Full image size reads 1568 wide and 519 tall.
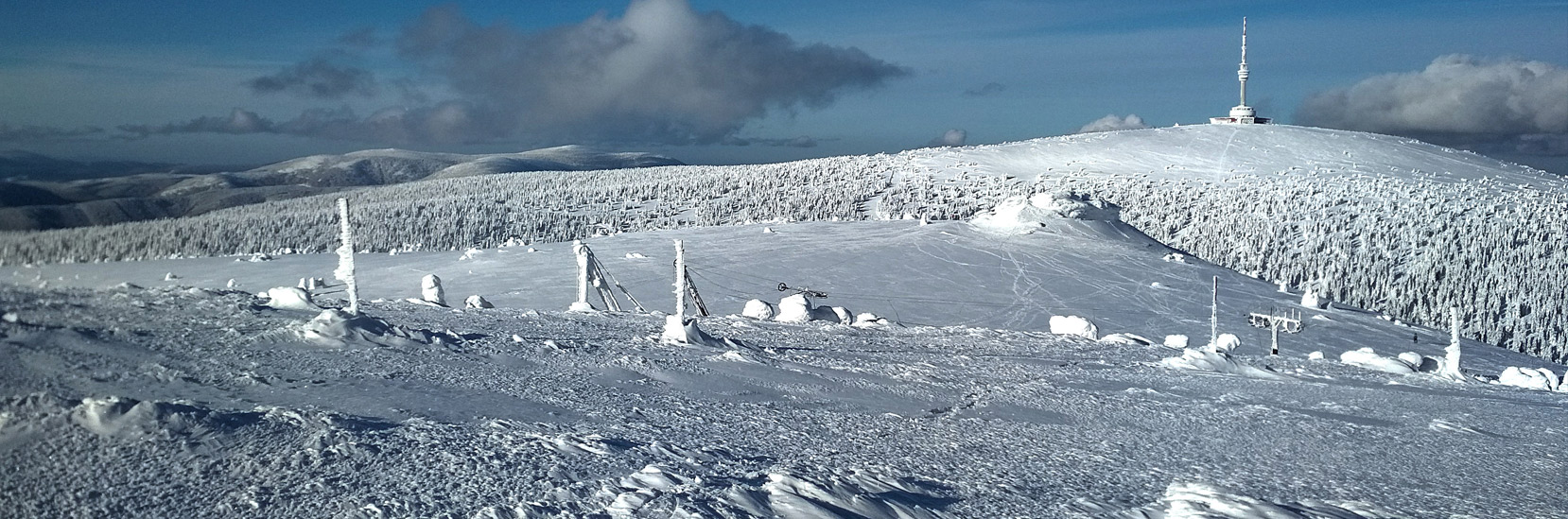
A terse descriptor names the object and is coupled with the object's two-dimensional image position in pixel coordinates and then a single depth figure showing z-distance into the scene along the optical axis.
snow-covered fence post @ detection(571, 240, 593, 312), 19.44
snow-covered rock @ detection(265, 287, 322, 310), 9.05
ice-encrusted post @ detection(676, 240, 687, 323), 12.63
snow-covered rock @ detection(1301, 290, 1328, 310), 30.75
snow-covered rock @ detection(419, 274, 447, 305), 18.50
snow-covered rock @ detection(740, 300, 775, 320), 16.41
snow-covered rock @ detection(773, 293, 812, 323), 15.65
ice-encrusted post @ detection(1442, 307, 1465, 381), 15.40
